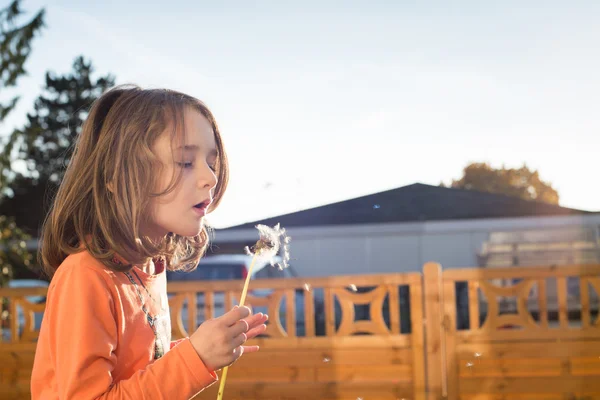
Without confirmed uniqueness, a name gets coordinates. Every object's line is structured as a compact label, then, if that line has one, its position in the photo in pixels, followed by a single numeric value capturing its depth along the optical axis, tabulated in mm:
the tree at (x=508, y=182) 17922
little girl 1022
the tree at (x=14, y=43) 12055
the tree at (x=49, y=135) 23250
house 9656
